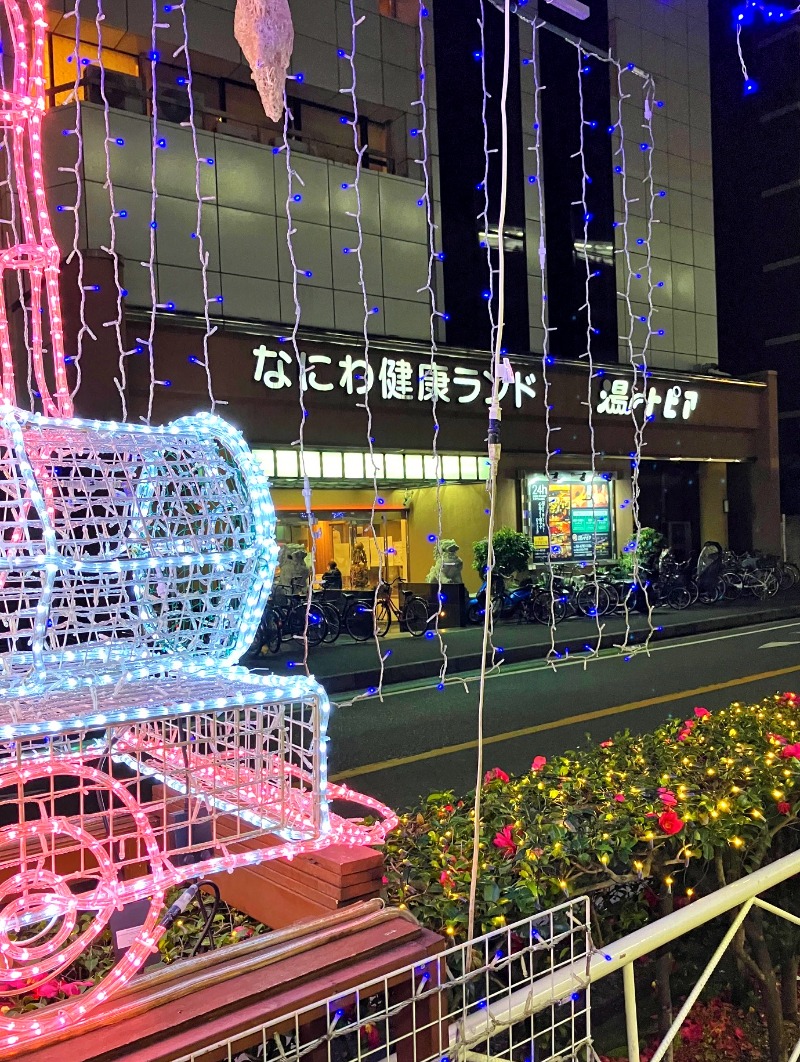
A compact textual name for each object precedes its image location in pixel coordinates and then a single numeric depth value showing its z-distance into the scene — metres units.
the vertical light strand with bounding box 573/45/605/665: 15.22
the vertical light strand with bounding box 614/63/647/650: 15.67
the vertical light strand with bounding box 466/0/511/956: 1.66
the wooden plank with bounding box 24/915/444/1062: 1.33
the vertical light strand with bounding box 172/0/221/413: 11.04
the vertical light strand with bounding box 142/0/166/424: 10.32
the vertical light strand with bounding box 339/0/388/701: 11.77
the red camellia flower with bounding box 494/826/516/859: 2.19
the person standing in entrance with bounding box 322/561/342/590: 13.64
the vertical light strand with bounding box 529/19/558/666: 14.21
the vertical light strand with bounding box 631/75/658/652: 15.34
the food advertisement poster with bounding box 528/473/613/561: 15.53
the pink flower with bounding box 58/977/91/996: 2.01
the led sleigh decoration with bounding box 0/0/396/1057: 1.61
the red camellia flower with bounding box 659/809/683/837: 2.24
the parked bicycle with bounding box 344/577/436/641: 11.73
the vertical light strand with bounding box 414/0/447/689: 13.60
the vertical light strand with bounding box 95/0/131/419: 9.10
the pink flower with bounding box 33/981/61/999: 1.97
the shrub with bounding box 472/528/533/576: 13.32
